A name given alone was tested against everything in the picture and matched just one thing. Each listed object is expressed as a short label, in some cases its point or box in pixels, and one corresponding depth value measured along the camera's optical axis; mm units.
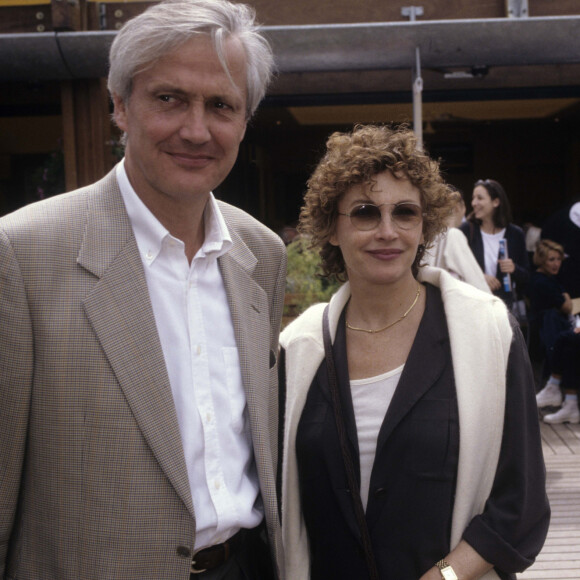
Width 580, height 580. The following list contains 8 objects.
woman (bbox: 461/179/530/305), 6402
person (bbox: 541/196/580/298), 6812
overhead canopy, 5992
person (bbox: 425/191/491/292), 5398
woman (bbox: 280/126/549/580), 1972
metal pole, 5793
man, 1595
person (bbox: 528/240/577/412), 6598
